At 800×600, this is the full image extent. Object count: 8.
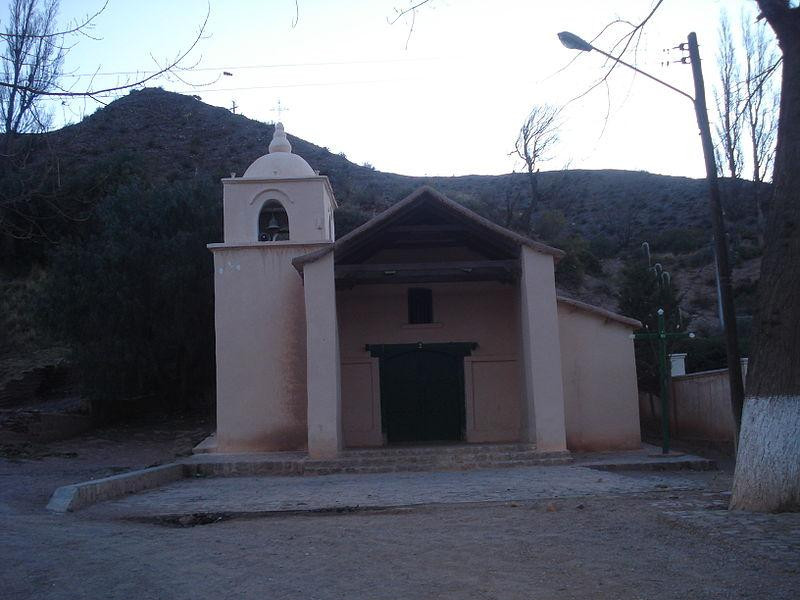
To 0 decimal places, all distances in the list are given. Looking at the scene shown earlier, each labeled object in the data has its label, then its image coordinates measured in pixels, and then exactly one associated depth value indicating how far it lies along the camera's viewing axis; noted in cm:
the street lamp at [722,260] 1127
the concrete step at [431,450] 1555
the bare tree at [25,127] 690
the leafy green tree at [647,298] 2275
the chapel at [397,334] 1605
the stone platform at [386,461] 1472
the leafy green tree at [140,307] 2398
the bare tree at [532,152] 4659
